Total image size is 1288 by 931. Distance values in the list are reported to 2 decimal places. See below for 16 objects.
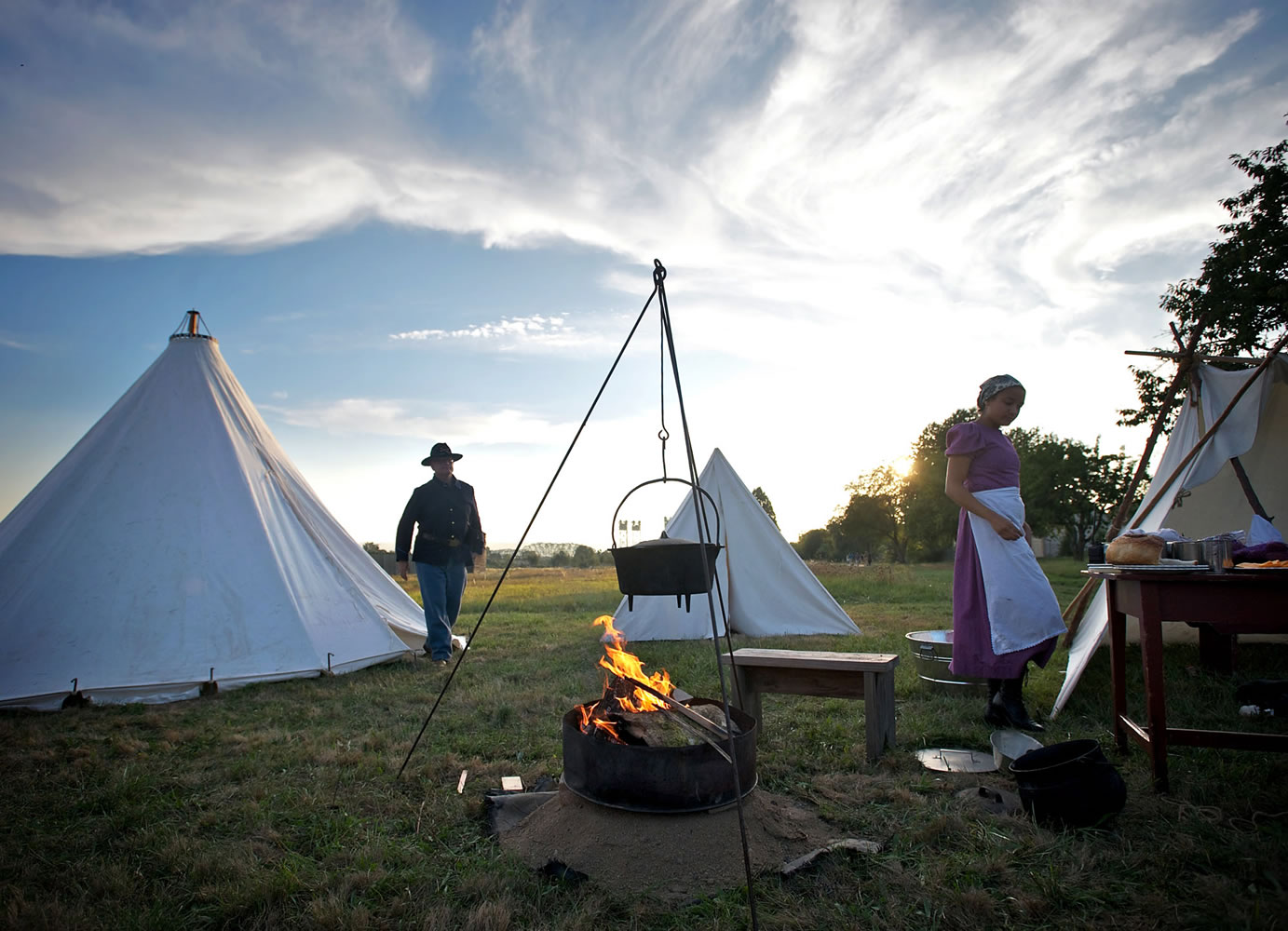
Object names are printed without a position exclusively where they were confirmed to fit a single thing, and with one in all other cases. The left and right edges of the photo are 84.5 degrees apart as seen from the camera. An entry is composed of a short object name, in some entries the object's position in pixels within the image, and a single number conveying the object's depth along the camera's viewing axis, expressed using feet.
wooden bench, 10.71
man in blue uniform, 19.03
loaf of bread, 9.12
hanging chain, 8.71
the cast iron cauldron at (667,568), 8.25
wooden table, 8.14
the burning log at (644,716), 8.41
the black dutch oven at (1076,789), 7.69
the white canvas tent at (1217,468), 14.01
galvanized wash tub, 14.02
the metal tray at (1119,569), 8.63
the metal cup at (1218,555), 8.57
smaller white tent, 23.38
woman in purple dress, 11.00
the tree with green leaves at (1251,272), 36.83
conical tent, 14.85
